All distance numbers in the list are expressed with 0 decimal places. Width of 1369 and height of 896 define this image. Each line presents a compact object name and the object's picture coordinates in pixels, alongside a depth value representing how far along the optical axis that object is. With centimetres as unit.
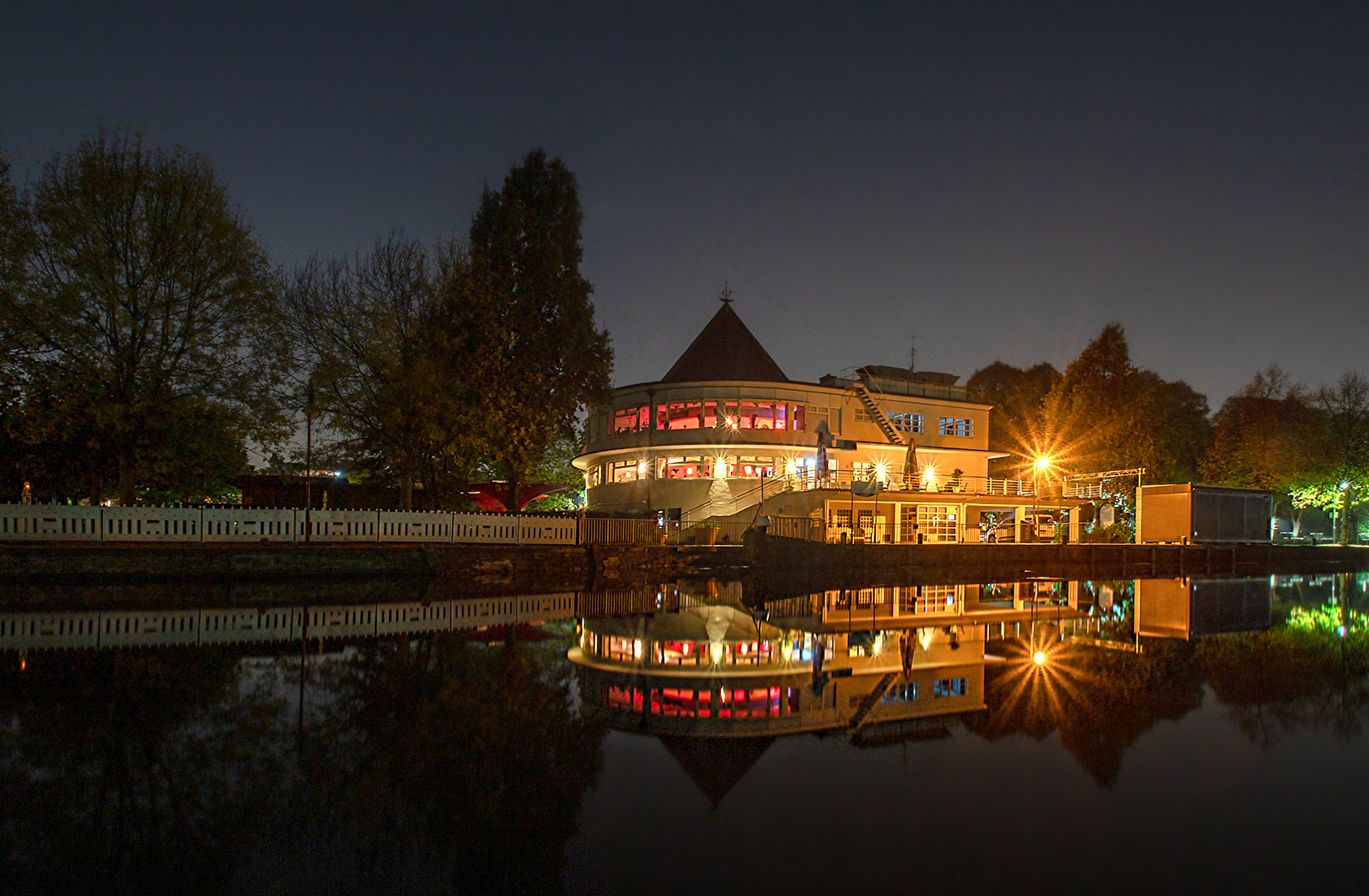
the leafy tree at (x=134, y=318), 2197
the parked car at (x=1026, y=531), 3731
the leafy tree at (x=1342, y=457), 4803
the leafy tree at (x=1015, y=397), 5559
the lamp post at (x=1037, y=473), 3672
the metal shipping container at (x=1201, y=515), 3876
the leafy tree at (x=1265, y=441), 4859
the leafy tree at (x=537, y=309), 2819
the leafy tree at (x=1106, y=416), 4781
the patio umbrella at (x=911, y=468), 3659
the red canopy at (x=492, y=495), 5412
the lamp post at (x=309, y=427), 2236
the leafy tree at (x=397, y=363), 2650
